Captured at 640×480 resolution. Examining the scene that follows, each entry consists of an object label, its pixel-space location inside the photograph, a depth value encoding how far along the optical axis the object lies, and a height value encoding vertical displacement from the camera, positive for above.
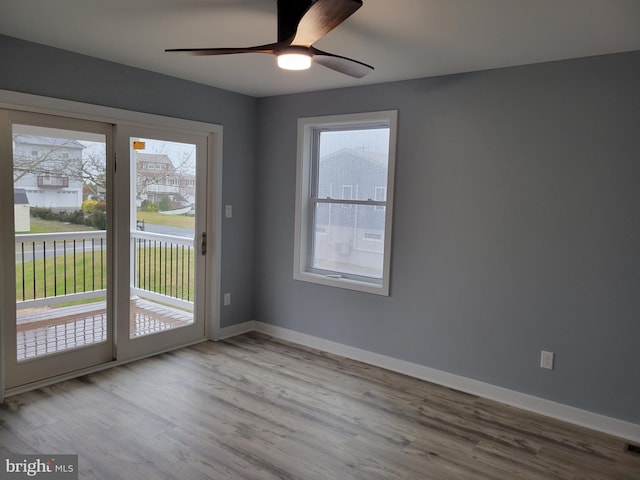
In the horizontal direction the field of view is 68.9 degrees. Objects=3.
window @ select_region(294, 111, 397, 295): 4.05 +0.03
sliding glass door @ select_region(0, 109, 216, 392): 3.22 -0.38
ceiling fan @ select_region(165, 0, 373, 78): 1.86 +0.77
